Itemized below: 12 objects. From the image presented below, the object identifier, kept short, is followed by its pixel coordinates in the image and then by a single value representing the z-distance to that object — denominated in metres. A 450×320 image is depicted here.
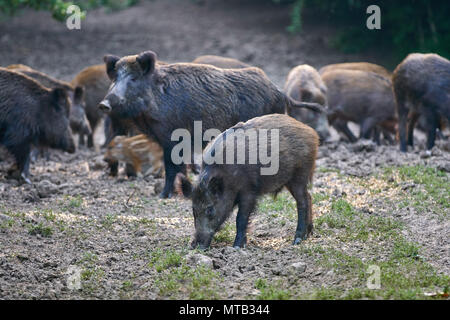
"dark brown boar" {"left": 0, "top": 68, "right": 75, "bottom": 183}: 18.80
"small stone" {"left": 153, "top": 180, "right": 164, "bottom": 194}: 17.77
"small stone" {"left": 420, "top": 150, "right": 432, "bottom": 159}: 19.61
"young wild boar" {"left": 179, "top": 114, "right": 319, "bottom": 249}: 12.50
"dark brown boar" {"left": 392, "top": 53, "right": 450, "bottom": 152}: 20.61
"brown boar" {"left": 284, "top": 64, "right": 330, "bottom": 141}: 22.09
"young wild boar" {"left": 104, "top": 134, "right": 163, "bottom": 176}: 19.17
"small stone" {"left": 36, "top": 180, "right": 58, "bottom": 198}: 16.97
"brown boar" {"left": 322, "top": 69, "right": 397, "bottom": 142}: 24.33
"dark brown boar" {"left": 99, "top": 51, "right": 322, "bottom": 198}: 16.86
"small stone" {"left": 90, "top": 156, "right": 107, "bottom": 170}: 20.84
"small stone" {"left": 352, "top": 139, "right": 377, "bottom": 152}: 21.50
